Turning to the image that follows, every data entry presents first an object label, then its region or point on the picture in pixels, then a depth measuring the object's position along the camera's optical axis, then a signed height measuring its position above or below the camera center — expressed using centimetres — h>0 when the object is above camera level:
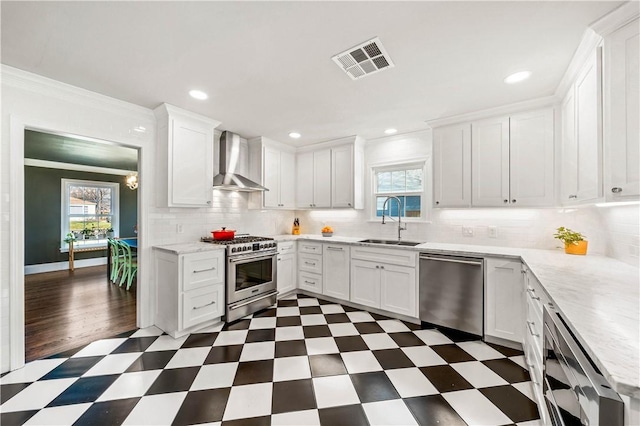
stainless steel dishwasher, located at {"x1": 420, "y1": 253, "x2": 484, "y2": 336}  255 -84
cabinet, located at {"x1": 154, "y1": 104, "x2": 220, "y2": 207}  279 +64
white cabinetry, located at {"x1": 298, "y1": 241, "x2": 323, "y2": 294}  377 -82
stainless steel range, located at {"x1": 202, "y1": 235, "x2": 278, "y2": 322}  298 -80
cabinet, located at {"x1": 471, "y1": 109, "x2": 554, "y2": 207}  249 +55
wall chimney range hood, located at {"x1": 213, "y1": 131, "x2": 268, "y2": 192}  340 +65
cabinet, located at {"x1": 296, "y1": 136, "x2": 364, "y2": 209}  383 +59
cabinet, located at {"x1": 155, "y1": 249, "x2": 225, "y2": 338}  259 -84
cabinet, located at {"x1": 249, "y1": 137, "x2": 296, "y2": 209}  389 +64
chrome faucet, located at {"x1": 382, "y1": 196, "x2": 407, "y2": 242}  348 +2
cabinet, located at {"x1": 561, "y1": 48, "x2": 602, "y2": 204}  158 +56
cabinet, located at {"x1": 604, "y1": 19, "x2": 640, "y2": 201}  132 +55
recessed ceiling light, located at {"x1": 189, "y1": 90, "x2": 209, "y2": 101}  239 +114
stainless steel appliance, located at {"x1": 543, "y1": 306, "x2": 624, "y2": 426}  68 -57
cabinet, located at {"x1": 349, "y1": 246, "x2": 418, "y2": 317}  296 -83
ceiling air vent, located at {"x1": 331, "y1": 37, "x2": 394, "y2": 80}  174 +113
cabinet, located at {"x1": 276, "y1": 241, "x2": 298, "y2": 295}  373 -83
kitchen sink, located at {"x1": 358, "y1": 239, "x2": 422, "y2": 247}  325 -41
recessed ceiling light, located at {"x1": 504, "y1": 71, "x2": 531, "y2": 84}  206 +113
